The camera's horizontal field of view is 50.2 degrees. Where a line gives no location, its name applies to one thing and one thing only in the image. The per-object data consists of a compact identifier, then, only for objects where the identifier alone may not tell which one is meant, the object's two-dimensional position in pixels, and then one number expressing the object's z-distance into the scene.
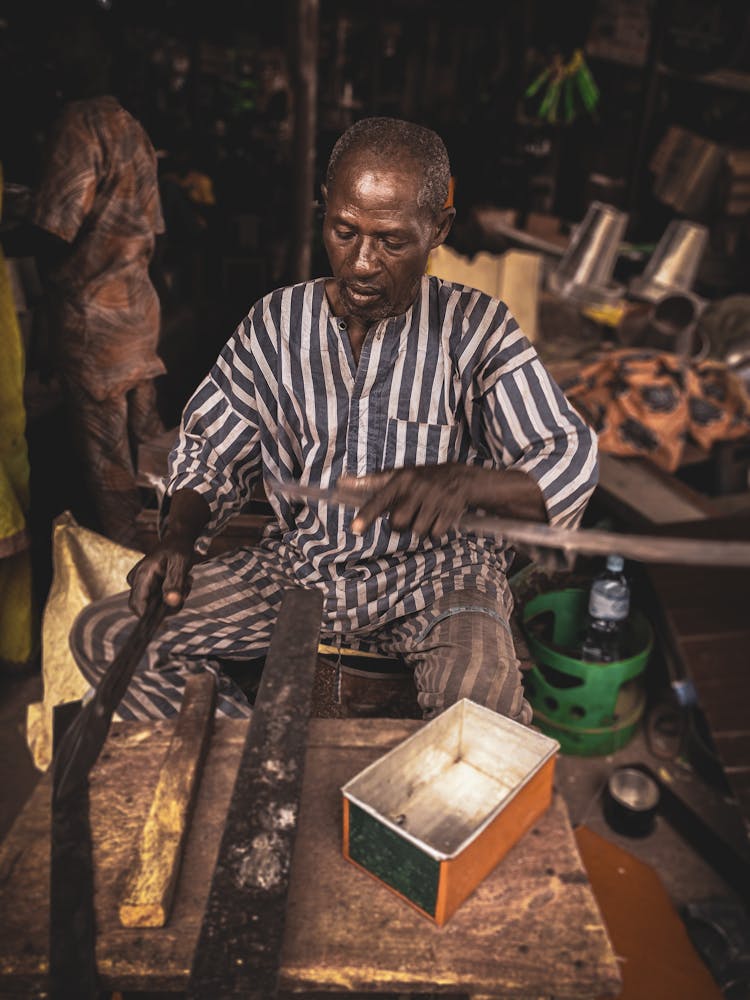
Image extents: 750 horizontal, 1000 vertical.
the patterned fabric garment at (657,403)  4.37
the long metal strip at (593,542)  1.00
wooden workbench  1.25
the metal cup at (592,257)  4.56
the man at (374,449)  1.60
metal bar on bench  1.08
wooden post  3.14
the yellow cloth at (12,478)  2.93
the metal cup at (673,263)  4.97
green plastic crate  3.29
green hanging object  6.84
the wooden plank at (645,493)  3.87
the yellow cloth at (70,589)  2.93
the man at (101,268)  2.79
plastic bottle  3.30
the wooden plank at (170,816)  1.29
